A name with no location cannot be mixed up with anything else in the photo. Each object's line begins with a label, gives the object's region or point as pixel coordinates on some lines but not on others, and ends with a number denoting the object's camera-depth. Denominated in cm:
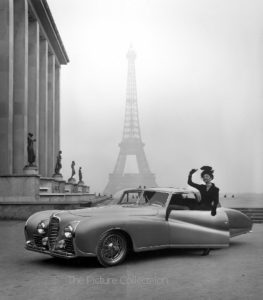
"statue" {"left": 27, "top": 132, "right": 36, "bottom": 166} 2777
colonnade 3070
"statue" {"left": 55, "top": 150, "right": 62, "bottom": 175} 4284
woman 974
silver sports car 789
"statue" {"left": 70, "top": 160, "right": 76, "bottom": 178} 5303
